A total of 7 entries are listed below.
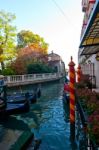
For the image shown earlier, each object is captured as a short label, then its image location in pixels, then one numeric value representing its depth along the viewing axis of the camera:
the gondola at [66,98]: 5.55
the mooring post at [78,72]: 6.55
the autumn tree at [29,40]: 19.45
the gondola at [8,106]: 4.19
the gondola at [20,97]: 5.14
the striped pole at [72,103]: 3.17
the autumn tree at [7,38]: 11.70
